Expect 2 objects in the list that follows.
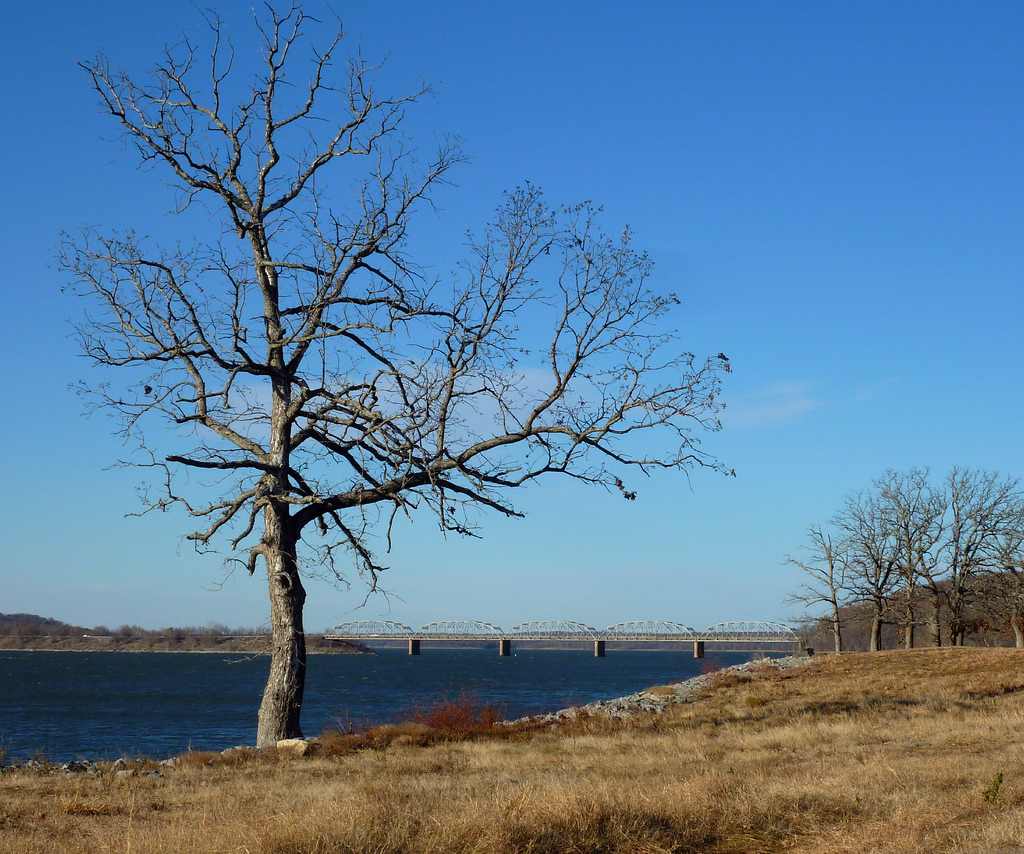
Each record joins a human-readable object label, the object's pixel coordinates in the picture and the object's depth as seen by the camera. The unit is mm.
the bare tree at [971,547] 63062
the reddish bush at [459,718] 20844
